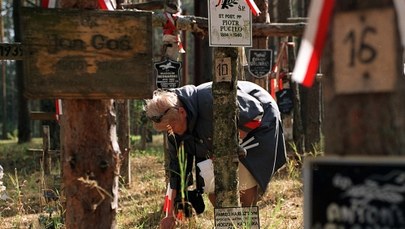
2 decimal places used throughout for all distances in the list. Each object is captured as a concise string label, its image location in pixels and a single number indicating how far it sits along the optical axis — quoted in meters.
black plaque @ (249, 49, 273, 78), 15.70
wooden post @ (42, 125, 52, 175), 15.58
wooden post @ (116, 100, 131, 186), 15.94
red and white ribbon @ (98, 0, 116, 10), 5.31
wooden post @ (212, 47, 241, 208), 8.00
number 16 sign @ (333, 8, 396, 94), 3.18
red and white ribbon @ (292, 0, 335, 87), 3.30
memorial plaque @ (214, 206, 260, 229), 7.82
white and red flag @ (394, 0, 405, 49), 3.15
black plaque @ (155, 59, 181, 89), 12.42
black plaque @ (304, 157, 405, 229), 3.11
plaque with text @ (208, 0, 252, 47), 8.23
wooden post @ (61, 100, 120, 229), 5.14
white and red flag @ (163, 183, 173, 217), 8.74
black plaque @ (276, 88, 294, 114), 19.33
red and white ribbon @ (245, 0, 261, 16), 8.31
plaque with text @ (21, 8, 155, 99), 4.97
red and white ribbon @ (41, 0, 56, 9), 5.76
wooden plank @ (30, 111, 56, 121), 15.51
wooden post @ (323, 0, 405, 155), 3.19
